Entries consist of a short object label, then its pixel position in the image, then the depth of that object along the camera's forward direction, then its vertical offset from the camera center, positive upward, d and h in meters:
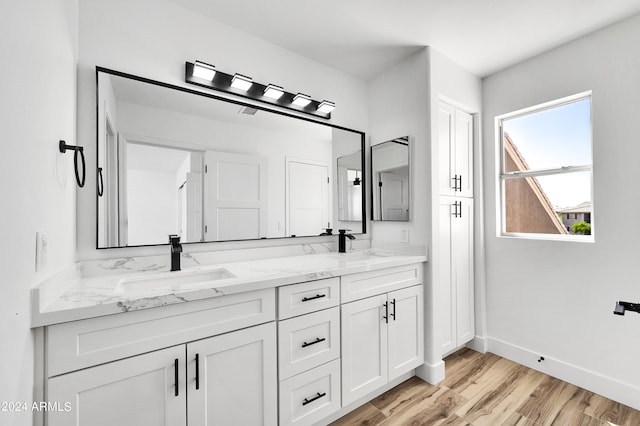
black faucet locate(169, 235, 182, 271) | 1.61 -0.21
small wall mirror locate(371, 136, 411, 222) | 2.35 +0.31
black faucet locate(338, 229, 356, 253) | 2.38 -0.20
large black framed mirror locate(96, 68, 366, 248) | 1.57 +0.32
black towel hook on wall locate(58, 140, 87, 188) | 1.19 +0.29
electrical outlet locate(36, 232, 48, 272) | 0.97 -0.12
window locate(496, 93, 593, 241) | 2.14 +0.36
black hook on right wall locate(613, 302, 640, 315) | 1.15 -0.39
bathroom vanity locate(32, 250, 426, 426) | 1.00 -0.56
